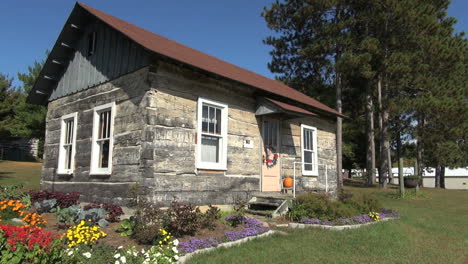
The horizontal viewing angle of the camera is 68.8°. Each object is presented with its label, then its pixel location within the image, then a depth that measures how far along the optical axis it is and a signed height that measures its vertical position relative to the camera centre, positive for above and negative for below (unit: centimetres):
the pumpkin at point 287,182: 1201 -43
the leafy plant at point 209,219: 744 -110
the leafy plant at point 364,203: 1050 -99
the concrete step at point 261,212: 974 -124
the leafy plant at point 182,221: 671 -105
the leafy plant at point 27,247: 366 -90
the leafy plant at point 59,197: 947 -88
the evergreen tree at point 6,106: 2381 +418
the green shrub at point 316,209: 938 -106
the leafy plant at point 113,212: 799 -105
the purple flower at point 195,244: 600 -138
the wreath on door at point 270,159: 1146 +37
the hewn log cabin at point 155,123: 852 +131
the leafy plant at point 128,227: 689 -122
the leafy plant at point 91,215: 753 -107
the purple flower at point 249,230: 702 -133
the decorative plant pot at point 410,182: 2467 -71
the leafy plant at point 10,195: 1005 -89
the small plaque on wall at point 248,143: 1071 +82
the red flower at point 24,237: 378 -81
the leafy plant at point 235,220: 798 -119
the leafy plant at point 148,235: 612 -121
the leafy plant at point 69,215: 748 -108
